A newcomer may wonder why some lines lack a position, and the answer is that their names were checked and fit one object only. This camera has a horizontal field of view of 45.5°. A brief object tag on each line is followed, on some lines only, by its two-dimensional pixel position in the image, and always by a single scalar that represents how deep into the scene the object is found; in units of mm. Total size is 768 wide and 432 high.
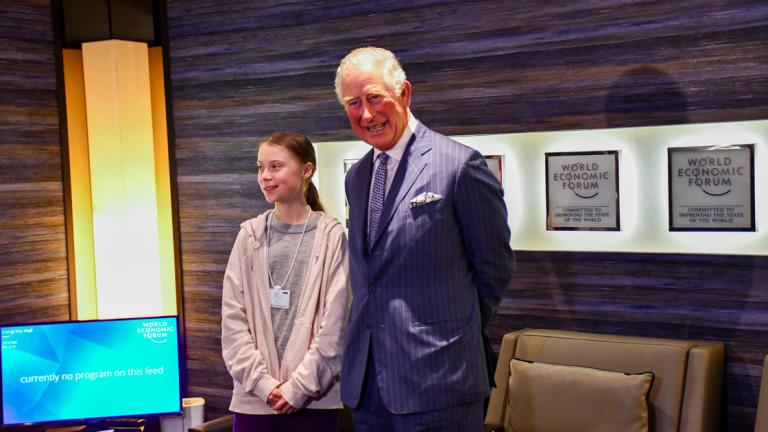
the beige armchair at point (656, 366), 3229
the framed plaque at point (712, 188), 3381
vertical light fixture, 4691
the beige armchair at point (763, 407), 3102
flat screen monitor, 4031
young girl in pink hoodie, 3197
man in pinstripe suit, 2471
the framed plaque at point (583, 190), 3658
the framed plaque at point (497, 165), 3895
